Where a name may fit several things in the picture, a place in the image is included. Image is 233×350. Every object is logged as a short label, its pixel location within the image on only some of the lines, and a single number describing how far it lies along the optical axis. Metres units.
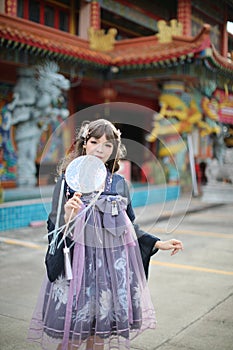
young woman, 2.25
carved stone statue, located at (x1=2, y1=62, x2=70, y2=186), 9.16
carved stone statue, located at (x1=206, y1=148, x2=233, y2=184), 11.74
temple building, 9.15
